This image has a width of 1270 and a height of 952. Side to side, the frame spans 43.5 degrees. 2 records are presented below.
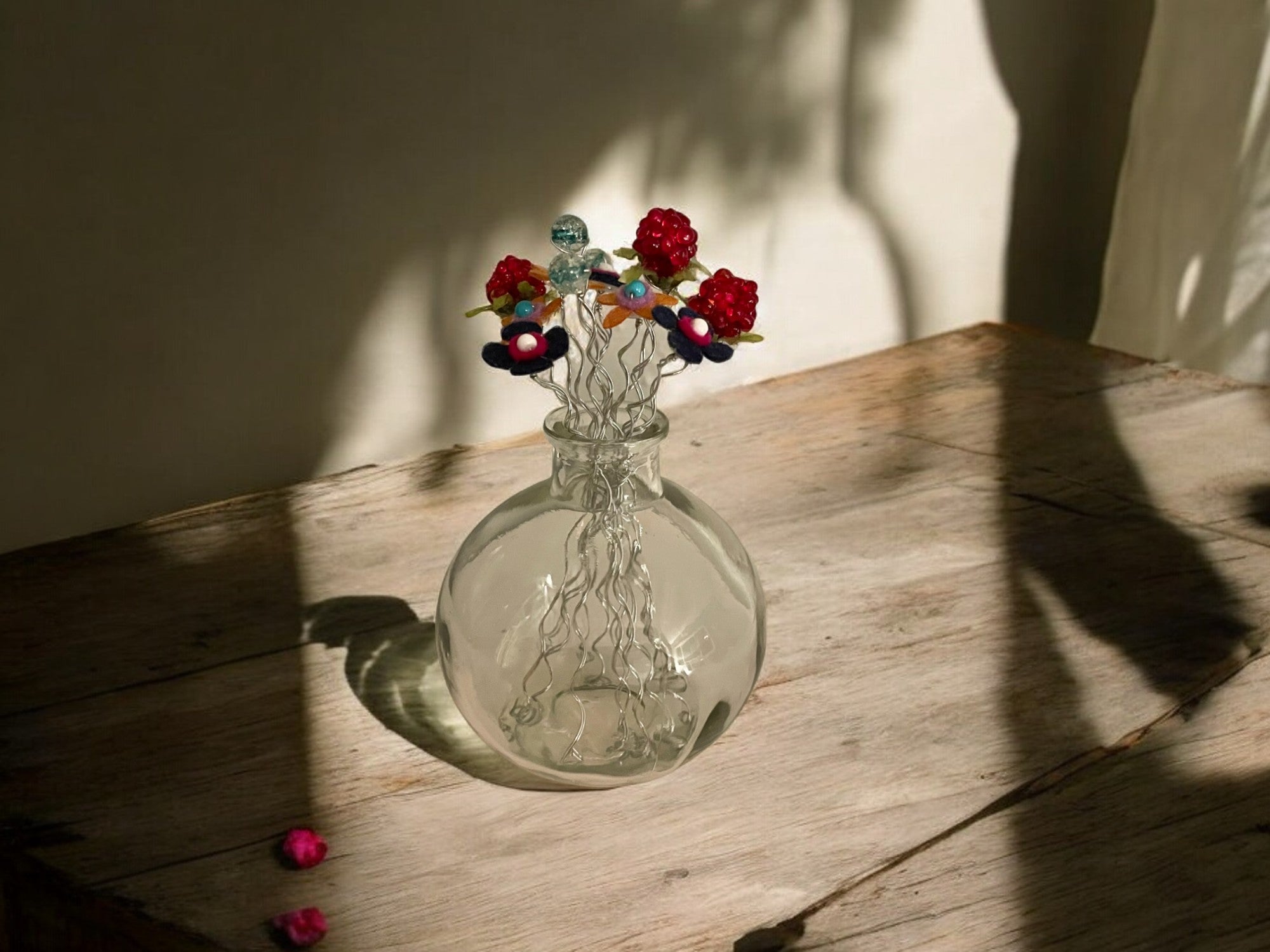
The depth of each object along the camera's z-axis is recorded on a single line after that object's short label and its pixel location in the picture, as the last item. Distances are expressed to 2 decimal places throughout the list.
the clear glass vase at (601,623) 1.29
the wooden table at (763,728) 1.22
